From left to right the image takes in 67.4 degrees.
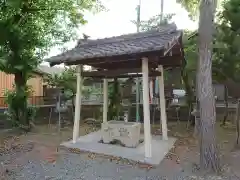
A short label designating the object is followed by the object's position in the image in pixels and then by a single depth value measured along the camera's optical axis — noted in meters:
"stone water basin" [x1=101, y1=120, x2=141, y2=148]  5.37
